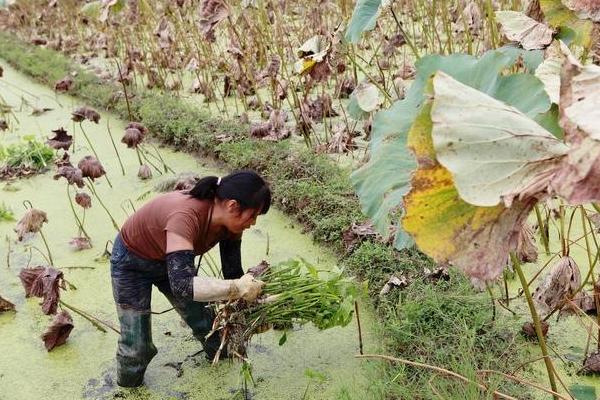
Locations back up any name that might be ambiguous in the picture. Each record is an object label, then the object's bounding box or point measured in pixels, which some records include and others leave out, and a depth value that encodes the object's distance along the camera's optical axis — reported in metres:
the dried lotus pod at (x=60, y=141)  3.28
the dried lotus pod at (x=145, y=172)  4.06
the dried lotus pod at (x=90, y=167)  3.22
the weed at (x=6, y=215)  3.78
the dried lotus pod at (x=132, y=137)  3.66
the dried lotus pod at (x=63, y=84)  4.46
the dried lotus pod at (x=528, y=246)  2.19
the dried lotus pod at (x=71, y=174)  3.15
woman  2.02
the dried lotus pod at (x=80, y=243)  3.39
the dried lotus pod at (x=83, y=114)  3.70
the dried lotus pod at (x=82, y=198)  3.28
